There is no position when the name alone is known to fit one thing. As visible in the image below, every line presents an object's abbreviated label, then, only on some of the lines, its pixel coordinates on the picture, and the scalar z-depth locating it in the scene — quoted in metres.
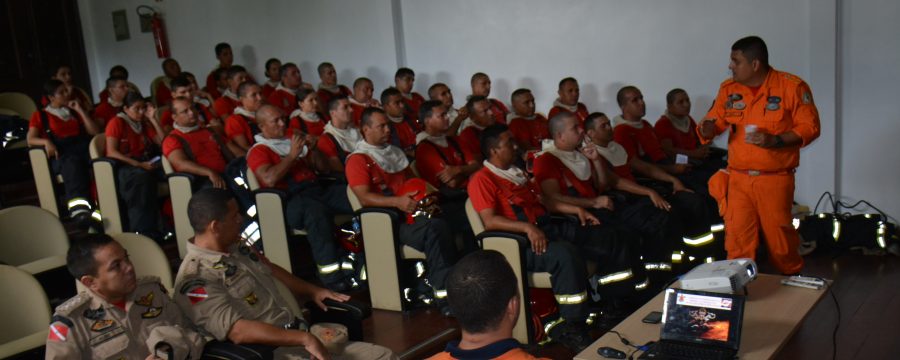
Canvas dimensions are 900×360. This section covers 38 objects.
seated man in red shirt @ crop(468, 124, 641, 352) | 3.95
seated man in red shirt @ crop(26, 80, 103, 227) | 6.15
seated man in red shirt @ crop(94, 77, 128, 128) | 7.21
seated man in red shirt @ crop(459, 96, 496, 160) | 5.95
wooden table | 2.72
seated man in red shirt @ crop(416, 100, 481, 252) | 5.08
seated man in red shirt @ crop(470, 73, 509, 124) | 7.39
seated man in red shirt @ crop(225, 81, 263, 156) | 6.36
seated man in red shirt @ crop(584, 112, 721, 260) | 5.11
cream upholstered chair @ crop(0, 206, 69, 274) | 3.92
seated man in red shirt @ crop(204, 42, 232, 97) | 9.01
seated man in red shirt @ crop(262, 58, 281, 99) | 8.67
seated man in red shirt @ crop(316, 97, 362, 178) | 5.66
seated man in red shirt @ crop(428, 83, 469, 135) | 7.15
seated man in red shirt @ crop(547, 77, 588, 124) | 6.91
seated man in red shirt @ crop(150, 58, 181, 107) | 8.94
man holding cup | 4.17
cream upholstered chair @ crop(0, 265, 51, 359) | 2.94
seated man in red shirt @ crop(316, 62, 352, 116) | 8.20
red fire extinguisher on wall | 9.82
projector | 2.98
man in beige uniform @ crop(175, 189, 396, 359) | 2.75
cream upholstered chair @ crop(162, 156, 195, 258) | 5.36
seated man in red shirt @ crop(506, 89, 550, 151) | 6.71
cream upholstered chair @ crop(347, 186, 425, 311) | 4.50
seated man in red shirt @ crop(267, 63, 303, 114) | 8.24
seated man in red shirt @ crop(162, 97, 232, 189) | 5.57
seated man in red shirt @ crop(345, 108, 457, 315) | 4.36
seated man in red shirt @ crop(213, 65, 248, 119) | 7.73
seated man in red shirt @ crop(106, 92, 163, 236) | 5.68
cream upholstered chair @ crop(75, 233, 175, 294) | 3.40
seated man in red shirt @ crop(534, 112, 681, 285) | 4.69
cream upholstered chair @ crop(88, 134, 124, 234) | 5.74
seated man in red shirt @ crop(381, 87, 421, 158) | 6.46
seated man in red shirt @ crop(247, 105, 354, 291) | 4.89
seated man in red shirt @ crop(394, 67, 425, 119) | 7.73
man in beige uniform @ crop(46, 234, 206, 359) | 2.51
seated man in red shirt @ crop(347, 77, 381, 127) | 7.41
